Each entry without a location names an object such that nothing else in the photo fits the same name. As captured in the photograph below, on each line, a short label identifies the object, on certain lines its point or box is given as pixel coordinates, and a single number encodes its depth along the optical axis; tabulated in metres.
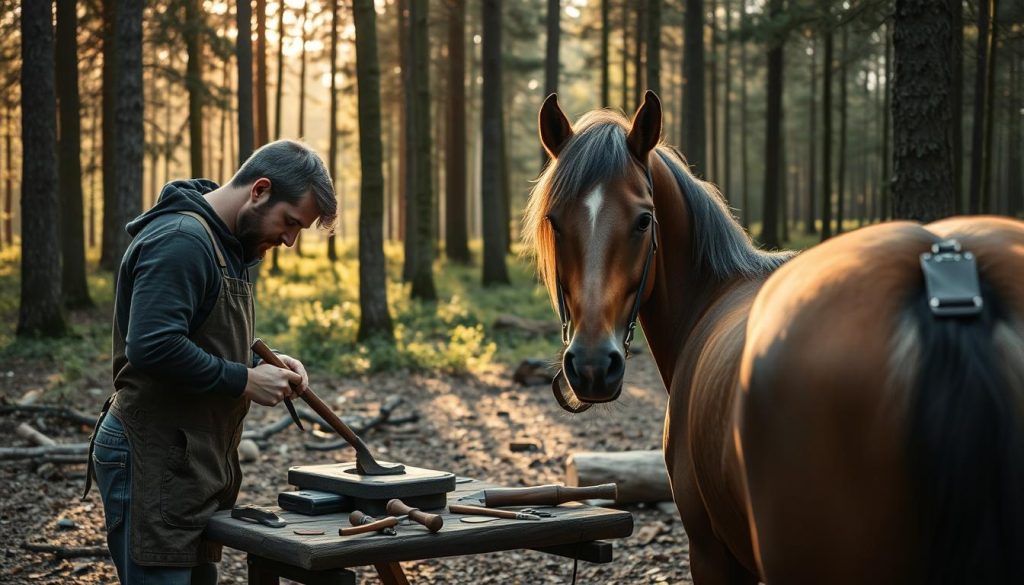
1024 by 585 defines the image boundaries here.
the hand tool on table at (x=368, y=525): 3.34
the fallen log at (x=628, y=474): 7.72
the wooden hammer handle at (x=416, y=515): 3.40
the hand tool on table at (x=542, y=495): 3.92
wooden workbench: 3.23
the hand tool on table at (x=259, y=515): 3.54
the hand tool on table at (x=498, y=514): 3.72
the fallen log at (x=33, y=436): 8.91
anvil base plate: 3.76
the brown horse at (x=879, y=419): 2.06
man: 3.47
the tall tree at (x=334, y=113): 26.77
